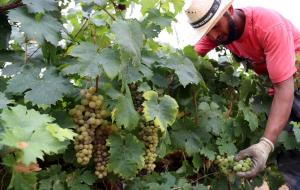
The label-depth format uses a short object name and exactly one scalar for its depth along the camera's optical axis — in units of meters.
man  2.37
